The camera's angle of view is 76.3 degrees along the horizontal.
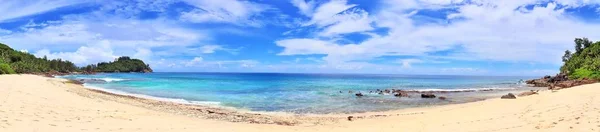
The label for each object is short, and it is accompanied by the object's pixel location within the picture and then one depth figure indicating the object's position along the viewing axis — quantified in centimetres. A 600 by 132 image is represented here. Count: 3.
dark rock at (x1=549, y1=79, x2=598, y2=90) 4167
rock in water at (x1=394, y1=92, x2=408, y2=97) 3562
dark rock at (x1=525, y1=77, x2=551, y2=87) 5695
